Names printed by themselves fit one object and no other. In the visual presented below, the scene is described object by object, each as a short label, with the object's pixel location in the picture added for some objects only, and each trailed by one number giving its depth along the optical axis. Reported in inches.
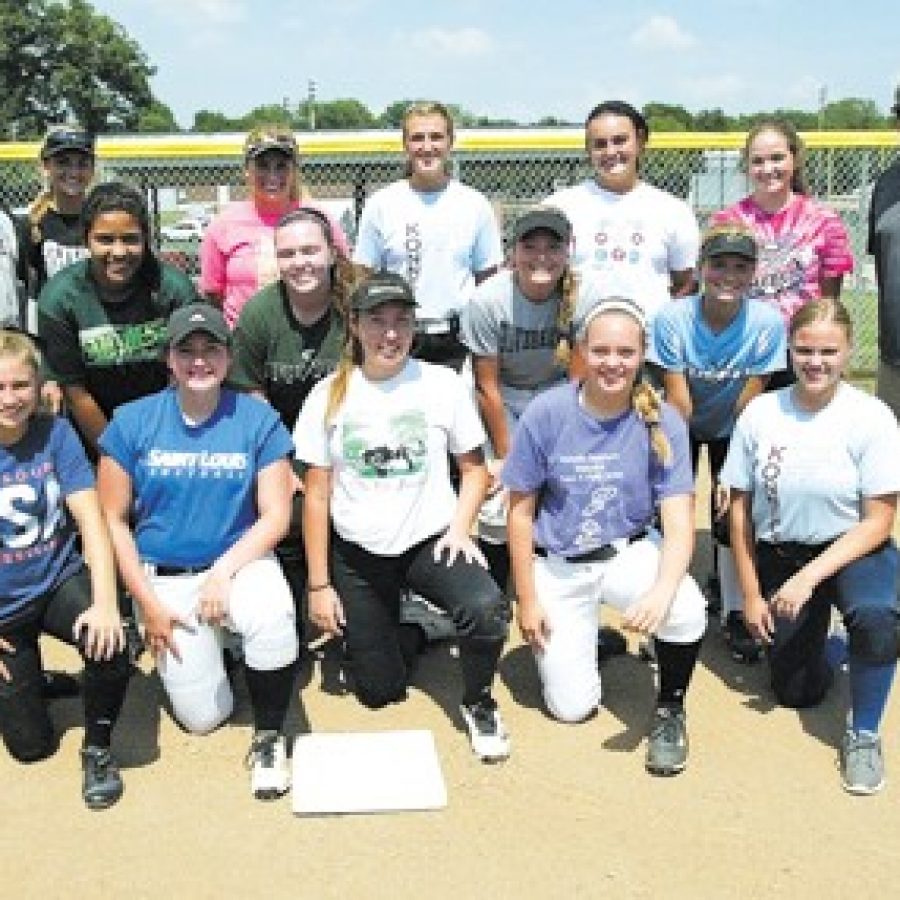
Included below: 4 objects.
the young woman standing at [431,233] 188.5
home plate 132.3
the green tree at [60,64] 2369.6
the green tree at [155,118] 2610.5
